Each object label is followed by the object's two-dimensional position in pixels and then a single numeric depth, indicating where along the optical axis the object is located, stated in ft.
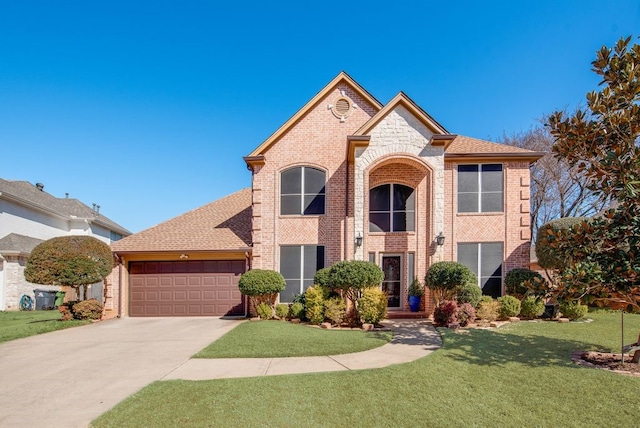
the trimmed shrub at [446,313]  34.76
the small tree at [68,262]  40.93
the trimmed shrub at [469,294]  36.60
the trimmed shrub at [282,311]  42.11
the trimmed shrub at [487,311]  36.40
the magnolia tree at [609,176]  20.21
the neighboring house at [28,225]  60.95
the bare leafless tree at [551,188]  78.54
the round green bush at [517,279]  40.78
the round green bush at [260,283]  41.01
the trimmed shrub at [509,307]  38.52
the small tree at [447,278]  37.50
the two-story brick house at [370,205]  44.80
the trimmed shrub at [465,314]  34.96
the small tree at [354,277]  36.81
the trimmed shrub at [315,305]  38.60
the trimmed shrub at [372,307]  35.81
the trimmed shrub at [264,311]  41.98
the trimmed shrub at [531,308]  38.83
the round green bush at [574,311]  38.17
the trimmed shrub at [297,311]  41.13
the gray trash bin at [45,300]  62.13
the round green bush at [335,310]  37.60
